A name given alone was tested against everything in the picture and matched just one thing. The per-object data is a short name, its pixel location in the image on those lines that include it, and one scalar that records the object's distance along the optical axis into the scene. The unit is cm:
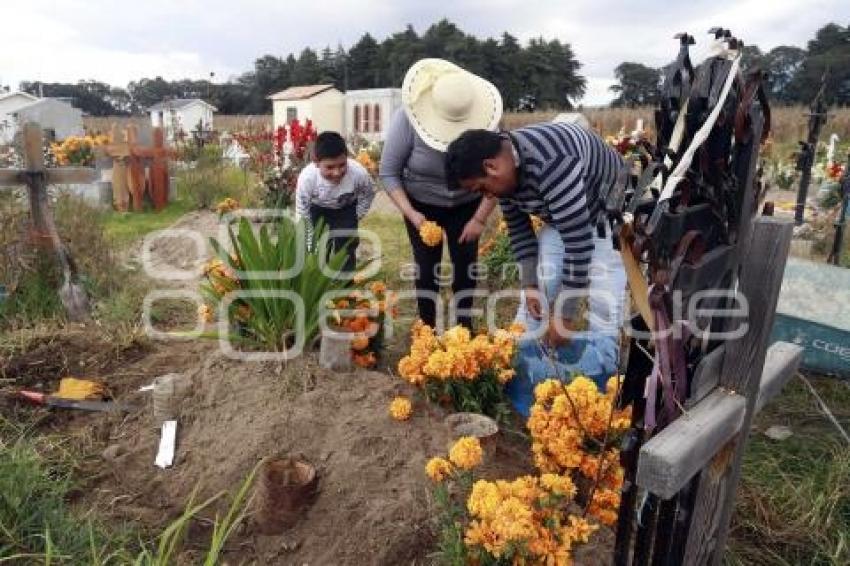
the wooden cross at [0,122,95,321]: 475
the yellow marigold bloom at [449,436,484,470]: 189
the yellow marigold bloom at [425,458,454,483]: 195
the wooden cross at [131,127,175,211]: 1060
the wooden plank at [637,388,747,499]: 122
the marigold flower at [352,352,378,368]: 337
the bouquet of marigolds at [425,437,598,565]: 161
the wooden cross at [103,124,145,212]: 1035
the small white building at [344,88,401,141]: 2980
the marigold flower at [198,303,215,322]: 348
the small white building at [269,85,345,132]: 3041
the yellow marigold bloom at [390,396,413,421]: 269
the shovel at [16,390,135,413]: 330
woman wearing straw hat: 354
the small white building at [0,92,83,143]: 1527
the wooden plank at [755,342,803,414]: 173
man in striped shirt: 253
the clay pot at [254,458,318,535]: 239
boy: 404
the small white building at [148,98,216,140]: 3491
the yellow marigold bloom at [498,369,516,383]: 284
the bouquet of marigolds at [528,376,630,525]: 191
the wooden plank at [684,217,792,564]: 149
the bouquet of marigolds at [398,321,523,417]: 270
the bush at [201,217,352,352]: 320
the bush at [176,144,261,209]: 1028
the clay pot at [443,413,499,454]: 266
